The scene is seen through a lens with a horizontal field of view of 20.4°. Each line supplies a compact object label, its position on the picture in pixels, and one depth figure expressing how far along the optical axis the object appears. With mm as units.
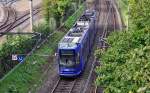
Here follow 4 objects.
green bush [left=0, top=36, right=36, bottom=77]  34219
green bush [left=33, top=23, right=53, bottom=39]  46781
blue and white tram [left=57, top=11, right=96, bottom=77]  32656
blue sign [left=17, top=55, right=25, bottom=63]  34056
